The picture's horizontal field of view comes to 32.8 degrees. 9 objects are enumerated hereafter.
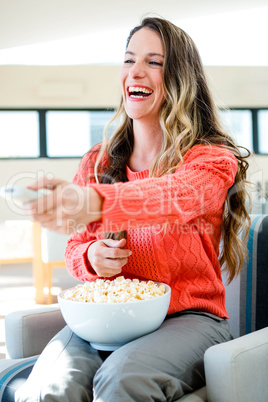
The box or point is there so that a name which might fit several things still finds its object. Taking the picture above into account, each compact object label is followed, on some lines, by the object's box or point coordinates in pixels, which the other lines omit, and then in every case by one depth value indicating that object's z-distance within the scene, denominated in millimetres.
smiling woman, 809
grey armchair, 893
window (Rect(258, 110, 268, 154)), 6416
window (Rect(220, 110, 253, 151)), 6388
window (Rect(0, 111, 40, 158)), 5977
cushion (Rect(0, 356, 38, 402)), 1059
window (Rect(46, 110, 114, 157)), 6066
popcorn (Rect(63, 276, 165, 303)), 976
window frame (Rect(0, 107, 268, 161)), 5973
